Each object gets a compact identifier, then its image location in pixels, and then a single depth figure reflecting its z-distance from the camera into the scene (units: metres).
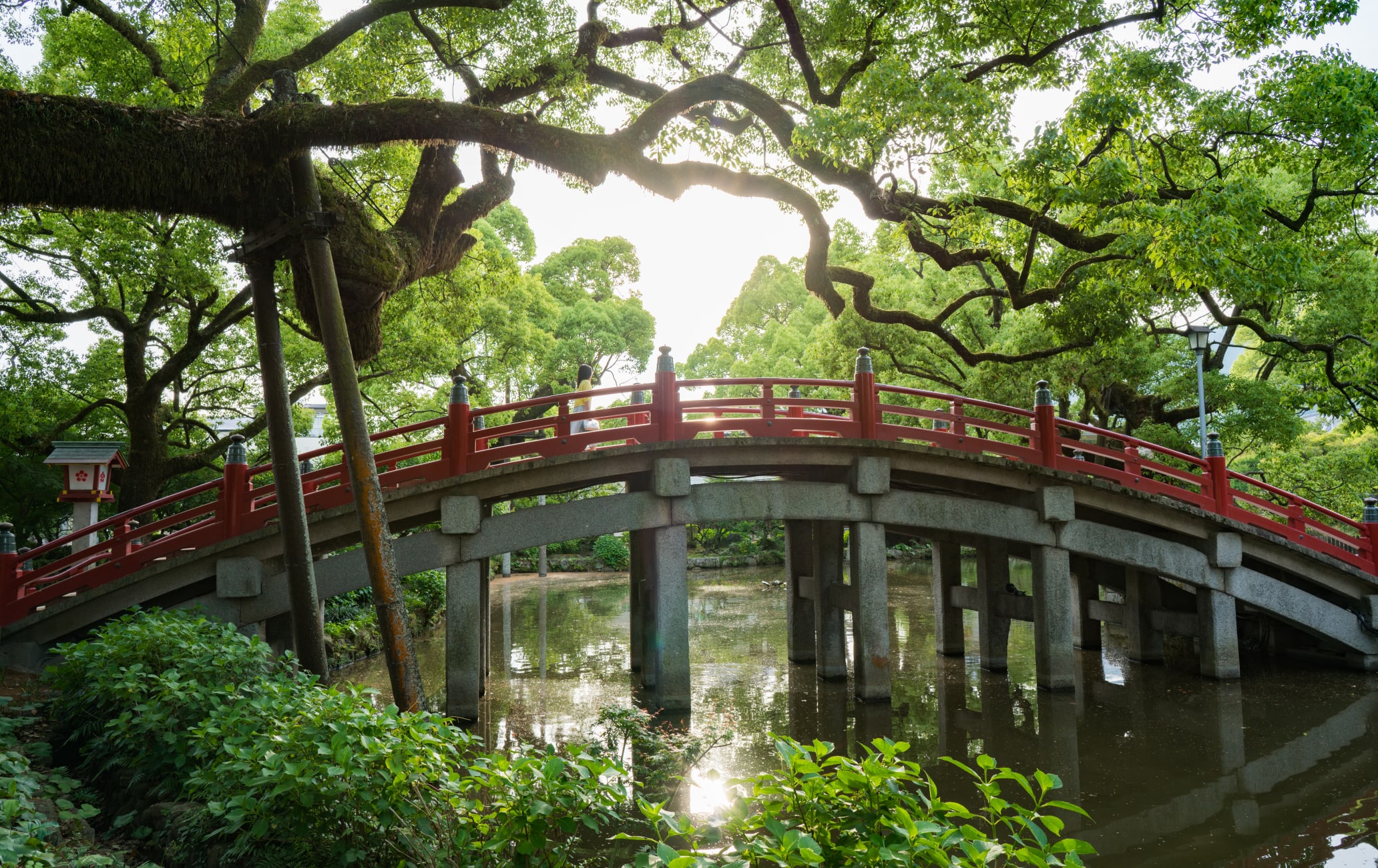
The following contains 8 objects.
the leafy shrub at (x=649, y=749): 6.88
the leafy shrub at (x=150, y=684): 5.24
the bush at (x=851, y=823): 2.37
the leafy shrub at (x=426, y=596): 18.12
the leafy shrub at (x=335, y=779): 3.50
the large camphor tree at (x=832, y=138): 7.77
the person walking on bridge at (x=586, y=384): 12.31
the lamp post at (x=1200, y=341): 13.95
